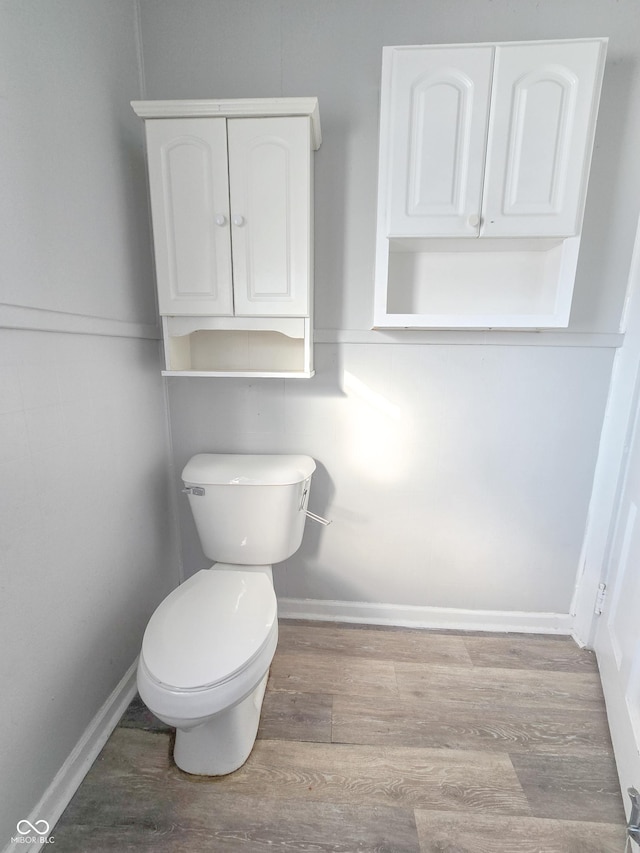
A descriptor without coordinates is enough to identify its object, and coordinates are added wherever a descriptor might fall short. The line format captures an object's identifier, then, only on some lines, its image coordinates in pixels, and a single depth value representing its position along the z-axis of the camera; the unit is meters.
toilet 0.95
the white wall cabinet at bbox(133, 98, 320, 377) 1.15
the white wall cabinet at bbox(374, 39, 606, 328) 1.09
